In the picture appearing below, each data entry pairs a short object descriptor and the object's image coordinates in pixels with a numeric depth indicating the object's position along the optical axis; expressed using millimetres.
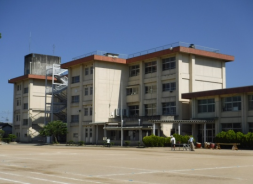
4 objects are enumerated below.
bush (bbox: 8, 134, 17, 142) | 81688
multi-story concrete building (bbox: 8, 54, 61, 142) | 82850
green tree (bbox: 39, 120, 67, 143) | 69562
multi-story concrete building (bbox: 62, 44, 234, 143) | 59125
